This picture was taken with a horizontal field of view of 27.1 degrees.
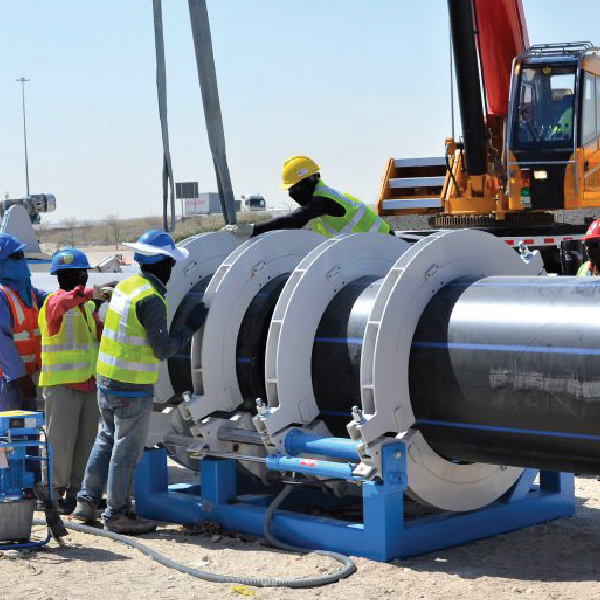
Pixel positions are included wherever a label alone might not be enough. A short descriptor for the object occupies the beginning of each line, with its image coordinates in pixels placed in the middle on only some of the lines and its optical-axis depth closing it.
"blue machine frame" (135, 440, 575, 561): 5.81
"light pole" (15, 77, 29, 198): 46.06
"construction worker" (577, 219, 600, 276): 8.03
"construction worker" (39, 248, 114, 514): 7.29
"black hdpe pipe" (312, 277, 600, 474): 5.38
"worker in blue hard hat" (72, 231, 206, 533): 6.46
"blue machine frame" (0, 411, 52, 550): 6.20
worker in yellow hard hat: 7.79
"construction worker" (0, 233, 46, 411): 7.61
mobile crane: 15.35
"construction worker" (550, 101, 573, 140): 15.45
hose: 5.48
